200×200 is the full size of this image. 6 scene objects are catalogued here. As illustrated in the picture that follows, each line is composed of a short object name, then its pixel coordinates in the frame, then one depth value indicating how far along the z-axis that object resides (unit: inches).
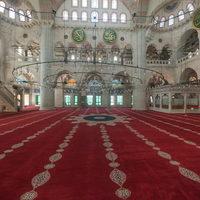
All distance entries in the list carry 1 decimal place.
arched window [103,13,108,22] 811.4
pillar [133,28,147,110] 636.1
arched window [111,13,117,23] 813.2
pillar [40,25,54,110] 641.6
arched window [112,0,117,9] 821.2
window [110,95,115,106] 981.3
